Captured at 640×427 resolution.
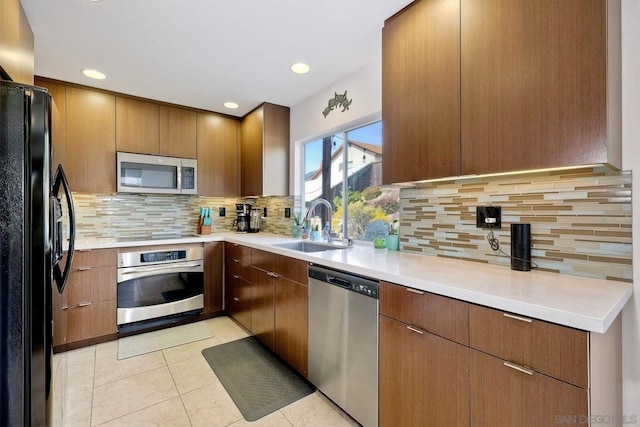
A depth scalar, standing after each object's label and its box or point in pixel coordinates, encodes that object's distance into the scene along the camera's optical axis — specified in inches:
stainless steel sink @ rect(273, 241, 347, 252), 100.7
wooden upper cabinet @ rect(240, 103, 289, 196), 126.3
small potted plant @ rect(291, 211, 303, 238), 120.8
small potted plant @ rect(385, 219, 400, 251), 83.0
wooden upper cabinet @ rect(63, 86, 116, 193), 105.4
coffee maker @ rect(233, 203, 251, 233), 144.7
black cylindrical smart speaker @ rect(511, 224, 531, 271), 54.5
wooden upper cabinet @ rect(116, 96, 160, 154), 114.6
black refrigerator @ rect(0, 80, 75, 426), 38.8
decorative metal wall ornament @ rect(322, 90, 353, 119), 98.5
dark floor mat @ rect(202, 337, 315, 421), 70.1
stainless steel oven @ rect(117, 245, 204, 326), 102.5
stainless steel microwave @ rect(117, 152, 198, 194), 114.2
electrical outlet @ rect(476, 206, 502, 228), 60.7
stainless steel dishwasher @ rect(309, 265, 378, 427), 57.5
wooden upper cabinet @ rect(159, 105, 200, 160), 124.0
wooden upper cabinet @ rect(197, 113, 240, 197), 133.9
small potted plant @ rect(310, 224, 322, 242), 108.9
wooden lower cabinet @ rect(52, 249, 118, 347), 94.0
